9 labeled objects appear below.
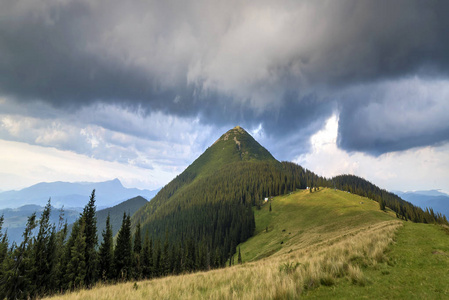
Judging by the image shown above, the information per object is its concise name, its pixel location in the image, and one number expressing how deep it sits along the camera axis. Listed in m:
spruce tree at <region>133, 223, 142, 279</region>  53.41
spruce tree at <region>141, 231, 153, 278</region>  57.94
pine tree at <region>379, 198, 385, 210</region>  104.44
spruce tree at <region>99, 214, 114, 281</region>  44.72
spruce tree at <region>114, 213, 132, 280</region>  47.06
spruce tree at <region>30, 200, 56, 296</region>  34.88
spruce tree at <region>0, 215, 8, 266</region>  43.39
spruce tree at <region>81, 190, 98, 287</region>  38.31
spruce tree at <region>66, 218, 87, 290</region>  34.74
